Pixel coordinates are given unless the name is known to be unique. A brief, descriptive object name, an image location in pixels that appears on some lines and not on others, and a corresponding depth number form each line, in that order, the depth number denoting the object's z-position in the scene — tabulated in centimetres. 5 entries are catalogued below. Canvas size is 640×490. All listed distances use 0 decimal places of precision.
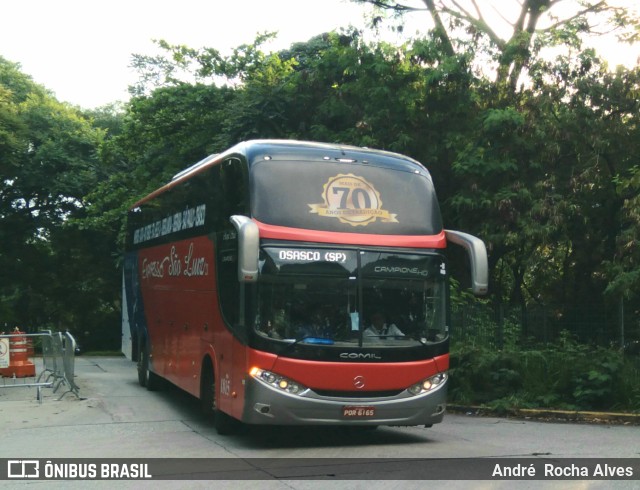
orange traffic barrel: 2048
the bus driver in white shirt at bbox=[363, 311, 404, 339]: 1175
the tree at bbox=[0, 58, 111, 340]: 4062
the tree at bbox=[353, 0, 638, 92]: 2244
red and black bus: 1143
